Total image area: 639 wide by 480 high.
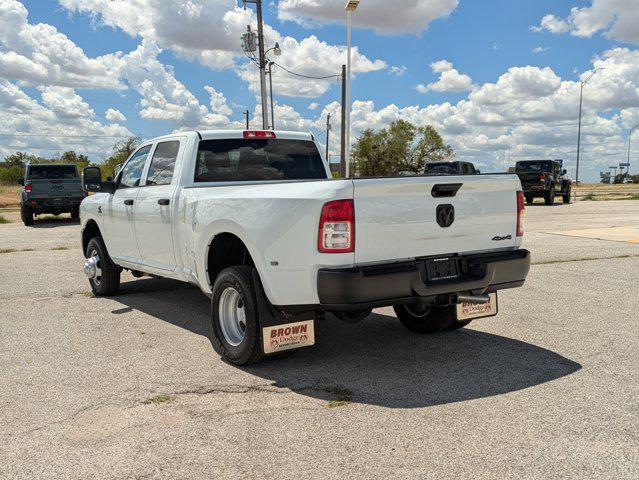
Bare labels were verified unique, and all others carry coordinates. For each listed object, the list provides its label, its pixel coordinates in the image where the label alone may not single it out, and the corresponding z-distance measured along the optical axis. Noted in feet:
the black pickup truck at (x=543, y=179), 87.61
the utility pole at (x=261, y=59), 91.76
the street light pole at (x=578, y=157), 184.17
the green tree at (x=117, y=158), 198.80
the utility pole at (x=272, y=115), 156.25
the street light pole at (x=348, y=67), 68.80
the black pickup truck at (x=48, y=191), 64.49
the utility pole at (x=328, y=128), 219.22
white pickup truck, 13.25
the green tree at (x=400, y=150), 224.33
